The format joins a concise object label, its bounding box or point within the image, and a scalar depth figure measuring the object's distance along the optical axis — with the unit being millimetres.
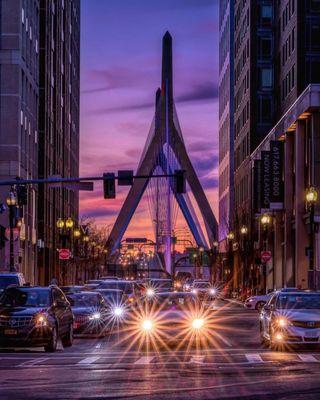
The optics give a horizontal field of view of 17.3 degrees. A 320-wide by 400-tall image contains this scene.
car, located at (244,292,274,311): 61862
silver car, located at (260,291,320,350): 28281
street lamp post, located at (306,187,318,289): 53500
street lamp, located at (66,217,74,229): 73862
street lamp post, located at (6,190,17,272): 52697
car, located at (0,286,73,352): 28703
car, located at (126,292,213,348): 31406
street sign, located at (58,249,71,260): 69125
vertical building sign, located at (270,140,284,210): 84188
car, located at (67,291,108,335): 37156
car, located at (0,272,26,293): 37219
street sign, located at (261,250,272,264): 77688
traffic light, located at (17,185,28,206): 49000
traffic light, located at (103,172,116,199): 44375
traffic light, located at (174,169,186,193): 44594
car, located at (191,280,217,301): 78125
